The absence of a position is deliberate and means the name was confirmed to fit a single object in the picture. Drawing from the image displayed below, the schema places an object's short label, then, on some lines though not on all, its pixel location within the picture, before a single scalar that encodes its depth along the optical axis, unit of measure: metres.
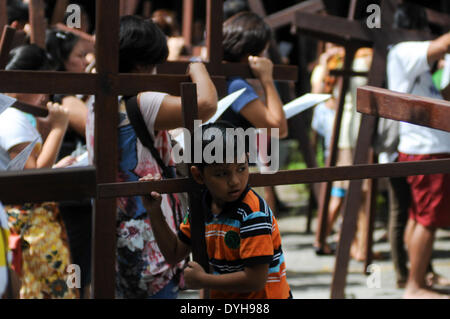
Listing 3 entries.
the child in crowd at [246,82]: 5.27
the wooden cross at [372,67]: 6.59
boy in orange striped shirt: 3.30
